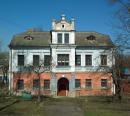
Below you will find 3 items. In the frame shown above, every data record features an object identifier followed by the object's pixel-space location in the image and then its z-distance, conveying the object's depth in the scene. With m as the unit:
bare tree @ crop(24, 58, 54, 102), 26.93
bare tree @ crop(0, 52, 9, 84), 40.62
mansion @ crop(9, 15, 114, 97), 27.66
